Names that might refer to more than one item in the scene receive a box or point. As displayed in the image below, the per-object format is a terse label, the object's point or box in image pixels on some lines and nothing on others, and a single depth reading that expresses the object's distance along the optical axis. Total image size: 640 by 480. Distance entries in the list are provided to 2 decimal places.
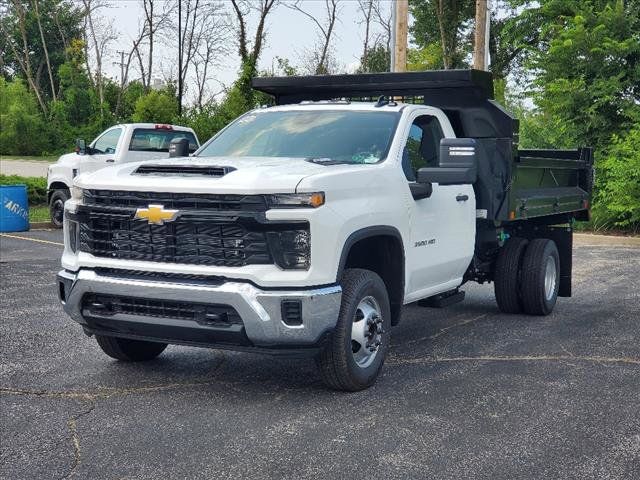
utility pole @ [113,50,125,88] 57.39
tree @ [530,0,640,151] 19.06
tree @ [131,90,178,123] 39.78
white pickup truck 17.38
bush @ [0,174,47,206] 23.06
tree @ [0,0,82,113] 62.72
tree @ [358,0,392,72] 55.80
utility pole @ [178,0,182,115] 36.12
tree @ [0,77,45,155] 51.31
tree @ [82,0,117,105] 57.47
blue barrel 18.11
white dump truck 5.51
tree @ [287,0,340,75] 51.84
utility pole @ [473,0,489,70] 23.56
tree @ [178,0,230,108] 49.47
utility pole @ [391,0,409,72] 21.66
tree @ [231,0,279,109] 30.48
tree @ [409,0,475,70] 46.47
